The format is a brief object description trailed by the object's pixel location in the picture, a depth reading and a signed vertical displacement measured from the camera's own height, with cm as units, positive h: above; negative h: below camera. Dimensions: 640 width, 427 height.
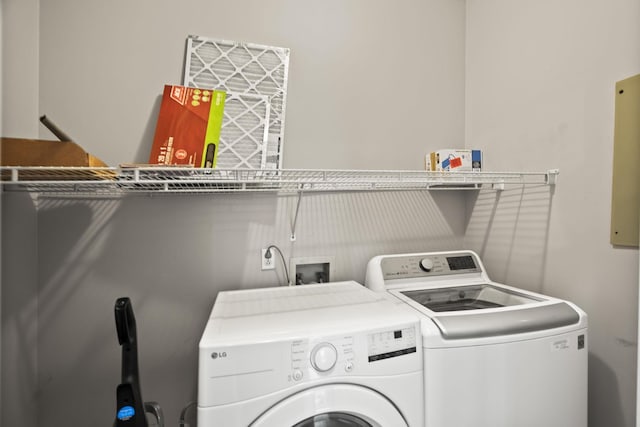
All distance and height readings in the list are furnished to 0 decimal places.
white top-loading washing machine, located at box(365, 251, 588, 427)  90 -49
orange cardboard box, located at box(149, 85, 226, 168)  115 +34
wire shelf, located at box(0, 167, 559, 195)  92 +12
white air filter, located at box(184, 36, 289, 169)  131 +63
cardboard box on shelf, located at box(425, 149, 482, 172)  147 +27
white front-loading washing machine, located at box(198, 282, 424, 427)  75 -44
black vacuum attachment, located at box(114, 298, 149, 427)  75 -45
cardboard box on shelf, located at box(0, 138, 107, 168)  86 +17
